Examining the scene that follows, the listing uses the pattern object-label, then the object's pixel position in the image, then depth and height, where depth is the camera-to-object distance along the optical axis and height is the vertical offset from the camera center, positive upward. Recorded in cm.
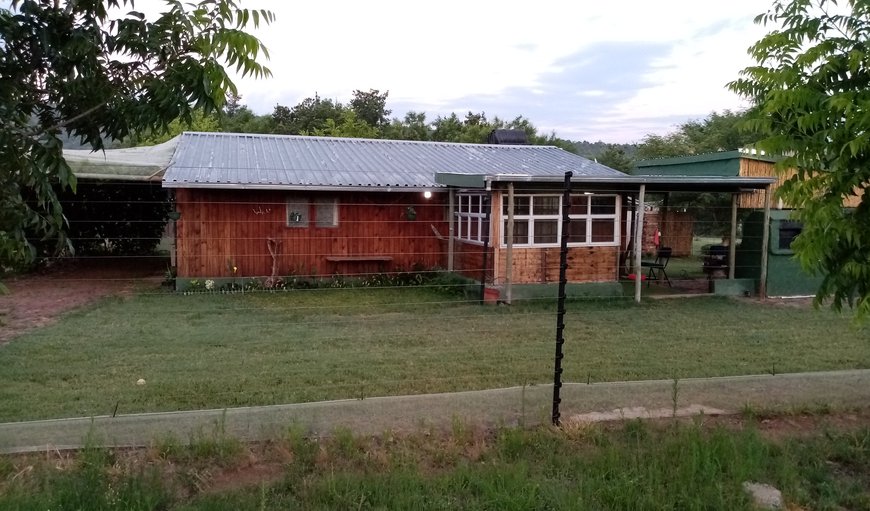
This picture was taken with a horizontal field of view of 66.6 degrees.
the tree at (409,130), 4088 +507
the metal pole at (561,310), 506 -75
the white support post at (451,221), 1602 -22
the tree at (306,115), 4347 +635
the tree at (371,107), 4616 +727
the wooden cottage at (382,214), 1394 -6
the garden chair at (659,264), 1502 -107
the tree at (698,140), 3916 +486
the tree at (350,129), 3650 +459
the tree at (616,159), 3981 +355
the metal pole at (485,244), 1295 -60
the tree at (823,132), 404 +54
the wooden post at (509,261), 1291 -93
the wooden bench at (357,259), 1570 -116
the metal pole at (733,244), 1470 -56
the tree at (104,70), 293 +63
